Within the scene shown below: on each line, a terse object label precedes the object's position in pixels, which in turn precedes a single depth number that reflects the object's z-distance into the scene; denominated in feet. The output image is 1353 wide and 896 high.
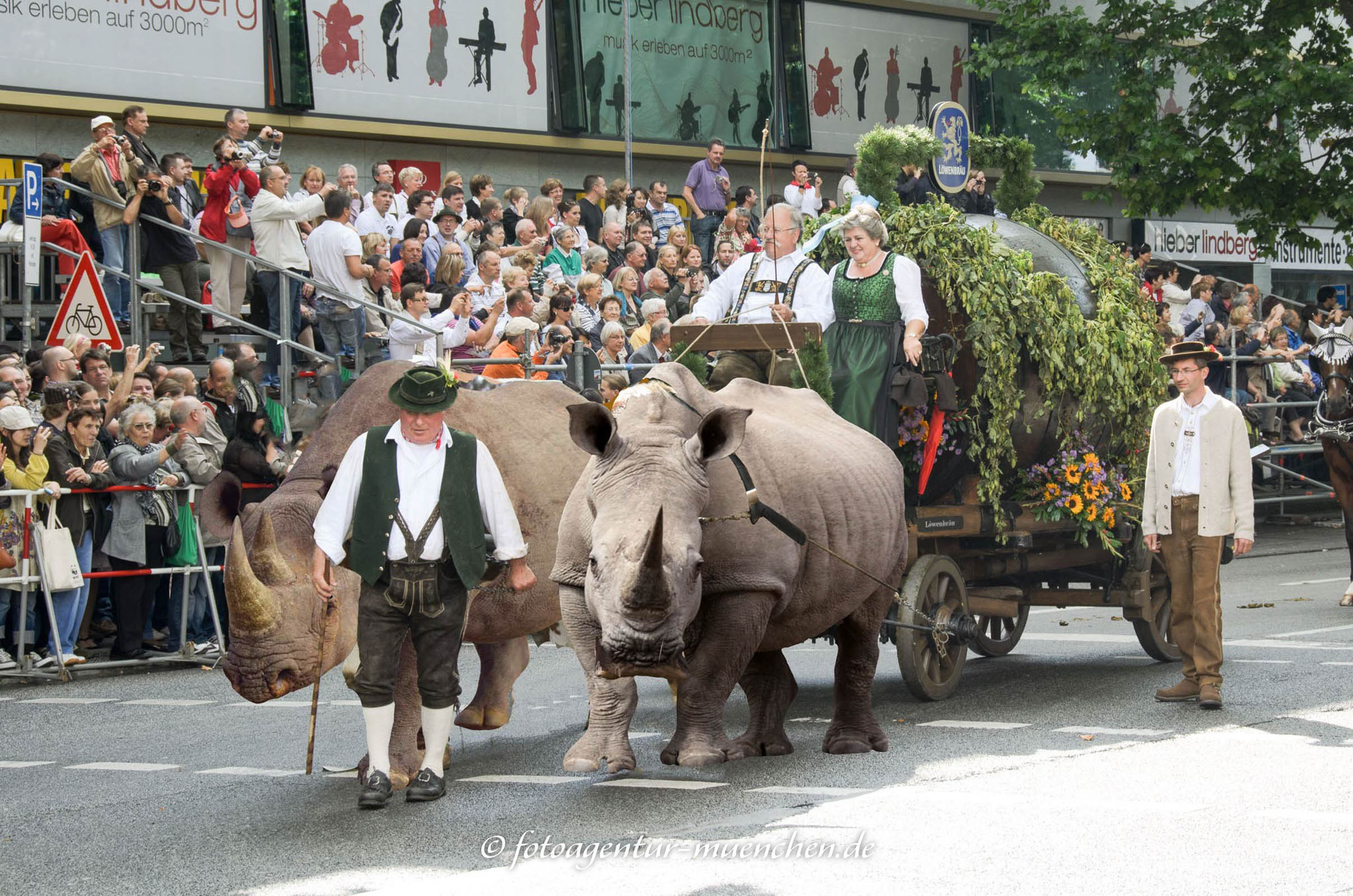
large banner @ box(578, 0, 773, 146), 85.30
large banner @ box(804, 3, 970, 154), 94.89
